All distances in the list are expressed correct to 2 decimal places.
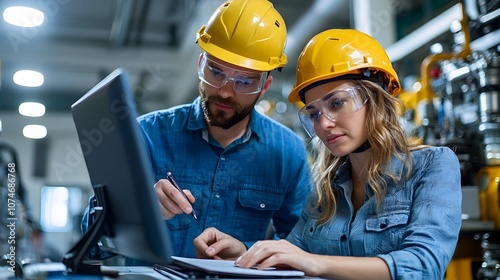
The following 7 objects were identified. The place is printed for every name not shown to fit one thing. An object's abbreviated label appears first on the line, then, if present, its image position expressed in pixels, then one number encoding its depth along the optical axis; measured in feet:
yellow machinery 7.22
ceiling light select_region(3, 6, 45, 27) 10.08
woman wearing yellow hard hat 4.10
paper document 3.55
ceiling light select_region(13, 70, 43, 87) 14.69
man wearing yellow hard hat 6.18
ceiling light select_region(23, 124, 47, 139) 34.42
